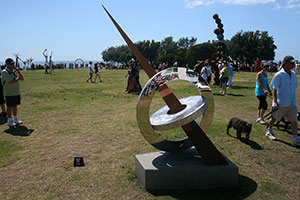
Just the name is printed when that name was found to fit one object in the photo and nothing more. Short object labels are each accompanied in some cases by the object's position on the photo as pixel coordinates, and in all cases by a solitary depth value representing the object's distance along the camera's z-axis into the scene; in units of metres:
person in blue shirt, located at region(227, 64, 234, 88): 17.95
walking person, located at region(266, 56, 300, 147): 6.23
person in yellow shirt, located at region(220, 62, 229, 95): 14.40
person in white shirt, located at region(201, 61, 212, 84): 16.09
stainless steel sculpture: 4.34
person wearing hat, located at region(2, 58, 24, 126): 7.89
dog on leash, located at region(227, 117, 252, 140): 6.61
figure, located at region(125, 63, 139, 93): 15.90
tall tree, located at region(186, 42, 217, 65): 46.00
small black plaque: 5.34
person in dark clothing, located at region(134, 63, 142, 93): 15.96
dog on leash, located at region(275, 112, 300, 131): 7.71
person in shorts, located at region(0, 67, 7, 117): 9.30
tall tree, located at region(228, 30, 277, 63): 49.81
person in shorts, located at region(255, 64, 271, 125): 7.83
